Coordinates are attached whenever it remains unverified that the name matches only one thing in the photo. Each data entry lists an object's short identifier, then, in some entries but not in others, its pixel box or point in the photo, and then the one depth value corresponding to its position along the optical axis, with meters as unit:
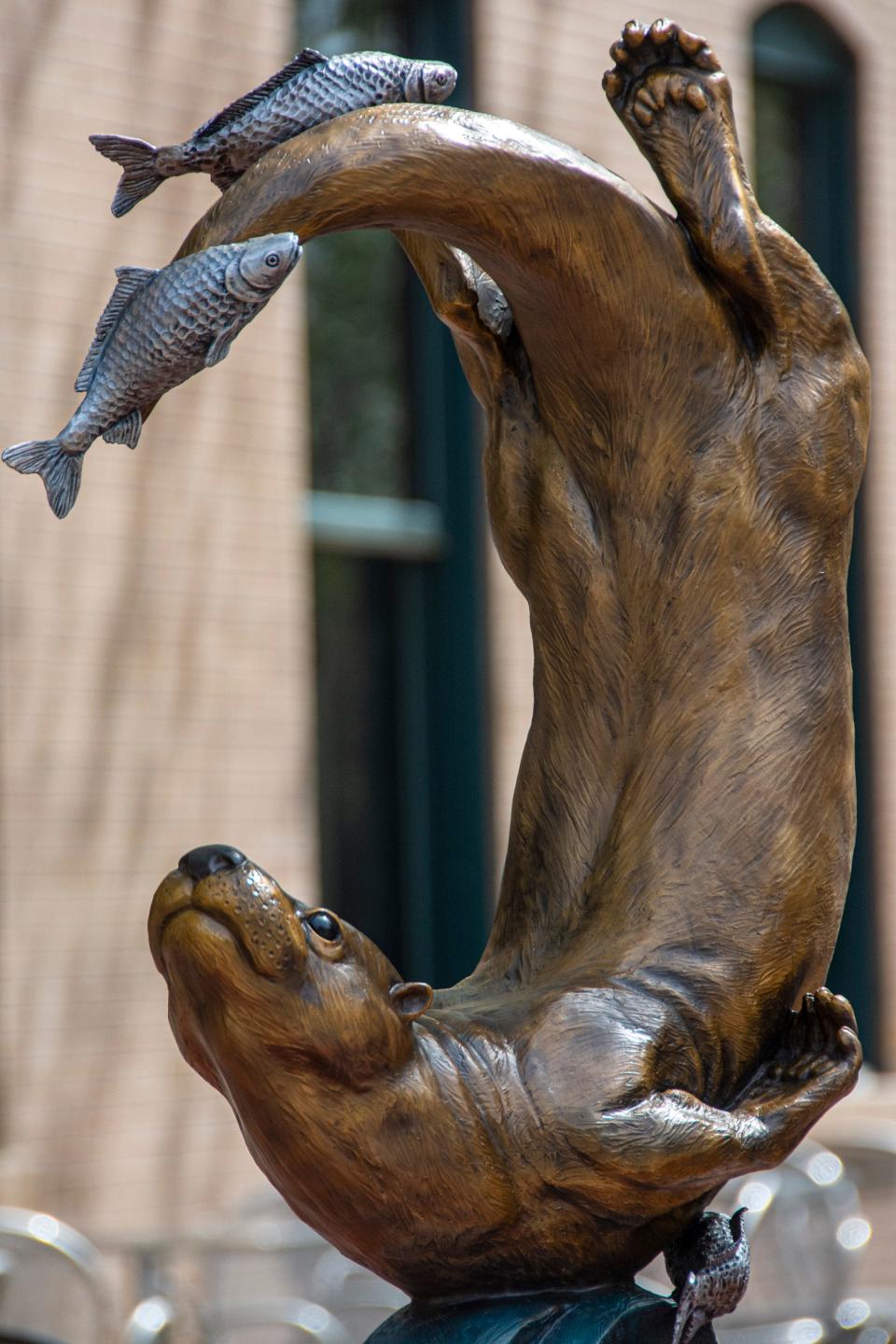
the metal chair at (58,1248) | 10.54
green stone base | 5.59
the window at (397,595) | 16.38
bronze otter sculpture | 5.55
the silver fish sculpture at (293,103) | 5.61
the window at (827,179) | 19.72
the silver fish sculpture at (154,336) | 5.49
